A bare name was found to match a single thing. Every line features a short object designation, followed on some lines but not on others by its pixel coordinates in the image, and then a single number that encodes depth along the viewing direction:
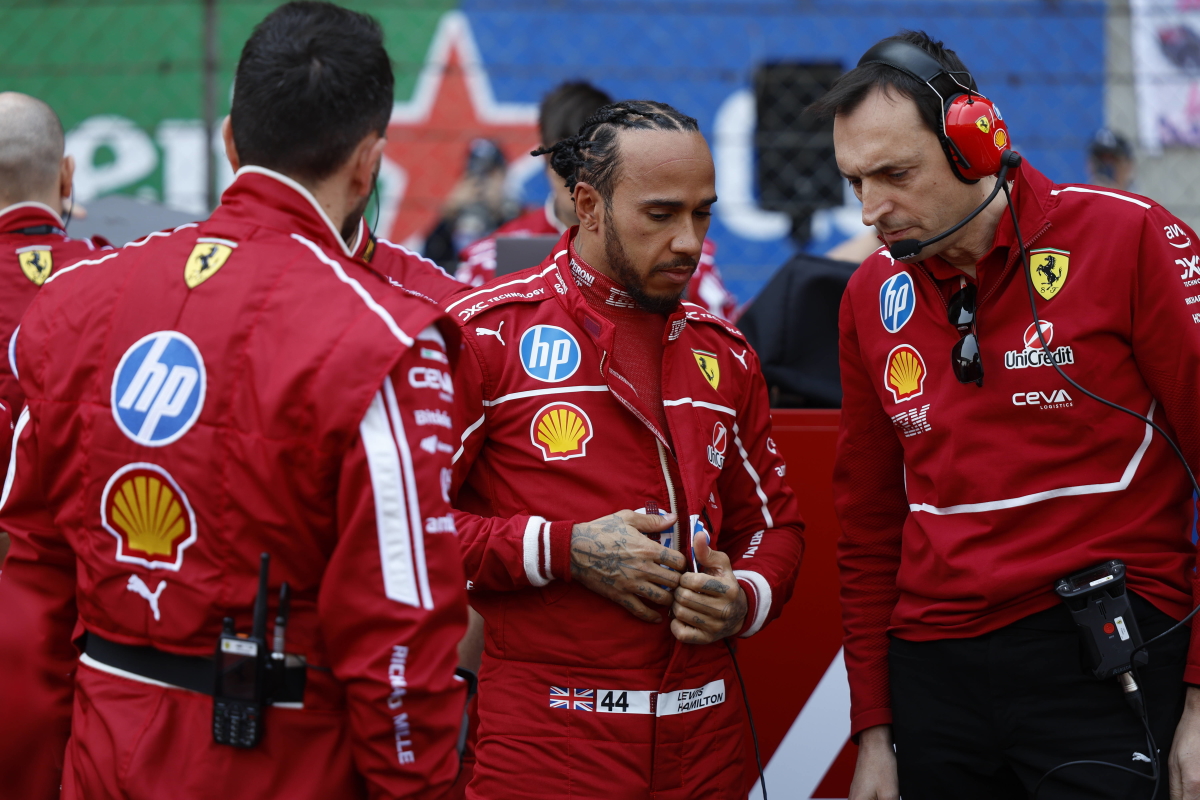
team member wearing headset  7.13
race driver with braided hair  7.20
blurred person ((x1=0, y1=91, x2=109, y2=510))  7.74
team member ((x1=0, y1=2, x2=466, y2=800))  6.82
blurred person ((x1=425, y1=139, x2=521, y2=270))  12.85
